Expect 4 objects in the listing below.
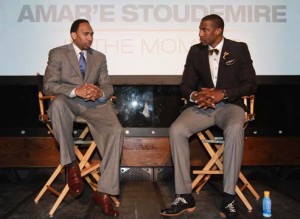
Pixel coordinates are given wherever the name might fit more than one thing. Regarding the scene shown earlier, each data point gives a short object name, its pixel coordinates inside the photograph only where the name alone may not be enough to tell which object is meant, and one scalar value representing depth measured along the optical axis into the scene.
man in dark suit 3.19
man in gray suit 3.21
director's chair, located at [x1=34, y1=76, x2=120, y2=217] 3.44
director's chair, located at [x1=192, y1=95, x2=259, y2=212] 3.57
